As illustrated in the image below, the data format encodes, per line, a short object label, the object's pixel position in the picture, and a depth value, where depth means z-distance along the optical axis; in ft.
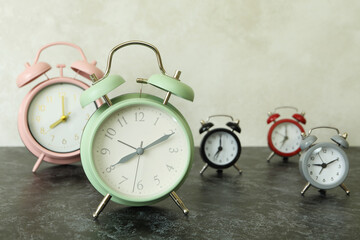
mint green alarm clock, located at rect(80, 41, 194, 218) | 1.34
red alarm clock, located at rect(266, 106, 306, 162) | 2.32
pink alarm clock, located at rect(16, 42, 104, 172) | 2.00
